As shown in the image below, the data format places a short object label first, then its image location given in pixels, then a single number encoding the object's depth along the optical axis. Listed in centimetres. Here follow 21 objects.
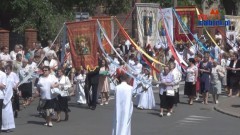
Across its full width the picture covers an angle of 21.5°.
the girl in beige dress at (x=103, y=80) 2041
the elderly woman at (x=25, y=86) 1950
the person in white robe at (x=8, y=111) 1519
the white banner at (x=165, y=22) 2294
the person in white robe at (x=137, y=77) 1997
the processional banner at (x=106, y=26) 2118
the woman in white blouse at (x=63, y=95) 1667
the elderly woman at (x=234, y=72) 2320
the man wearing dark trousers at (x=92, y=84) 1958
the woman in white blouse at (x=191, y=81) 2083
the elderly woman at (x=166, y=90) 1817
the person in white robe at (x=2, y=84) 1462
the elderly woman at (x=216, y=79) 2094
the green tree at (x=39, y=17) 3206
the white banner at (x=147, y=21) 2178
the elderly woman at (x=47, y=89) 1603
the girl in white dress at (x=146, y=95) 1986
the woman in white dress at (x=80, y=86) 2044
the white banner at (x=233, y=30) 3236
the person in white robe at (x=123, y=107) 1233
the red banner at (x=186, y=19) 2530
